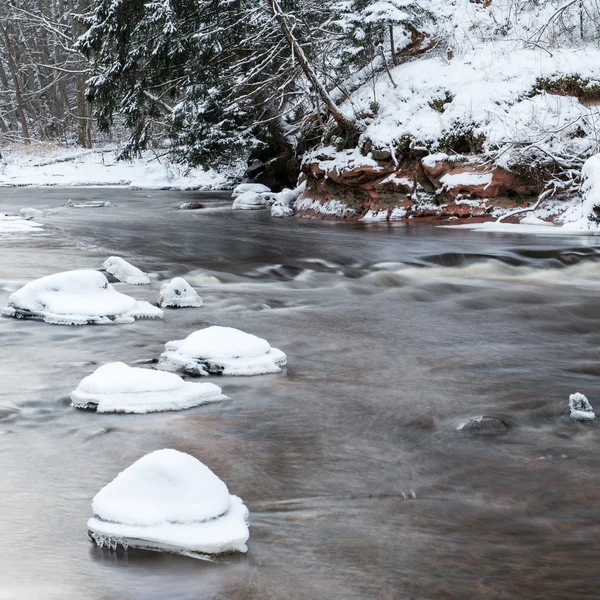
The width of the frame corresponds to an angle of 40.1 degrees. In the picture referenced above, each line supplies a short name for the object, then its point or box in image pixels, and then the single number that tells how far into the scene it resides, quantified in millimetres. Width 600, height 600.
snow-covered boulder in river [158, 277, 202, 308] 7852
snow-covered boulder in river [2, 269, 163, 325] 6906
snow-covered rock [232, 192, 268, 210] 19547
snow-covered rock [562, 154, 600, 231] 11969
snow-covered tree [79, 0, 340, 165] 16703
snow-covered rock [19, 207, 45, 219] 17734
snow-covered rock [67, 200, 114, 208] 20781
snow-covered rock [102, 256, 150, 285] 9279
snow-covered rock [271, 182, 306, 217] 17375
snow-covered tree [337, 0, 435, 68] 15109
